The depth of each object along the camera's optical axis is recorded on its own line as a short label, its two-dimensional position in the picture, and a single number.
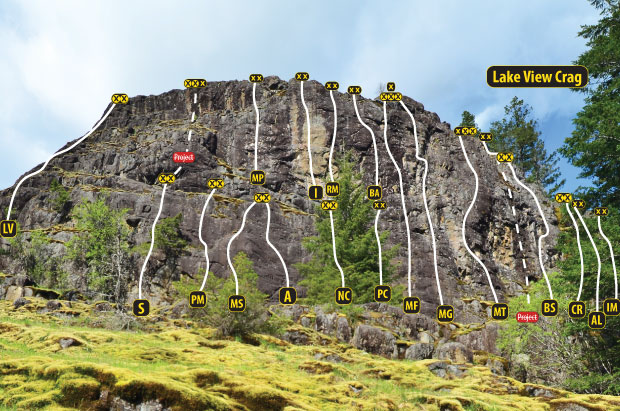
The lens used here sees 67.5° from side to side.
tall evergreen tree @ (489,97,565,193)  94.94
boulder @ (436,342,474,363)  25.73
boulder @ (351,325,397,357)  26.28
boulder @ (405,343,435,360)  26.11
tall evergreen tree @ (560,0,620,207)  25.31
